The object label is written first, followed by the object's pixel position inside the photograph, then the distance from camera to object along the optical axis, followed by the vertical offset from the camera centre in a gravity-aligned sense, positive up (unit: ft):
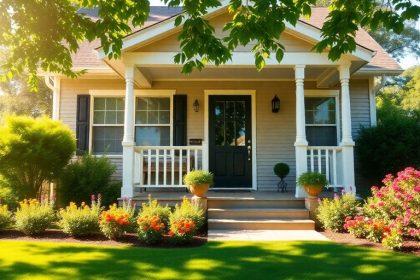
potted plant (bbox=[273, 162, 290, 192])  28.50 +0.19
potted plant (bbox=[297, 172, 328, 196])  22.35 -0.50
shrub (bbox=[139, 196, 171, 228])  20.13 -2.05
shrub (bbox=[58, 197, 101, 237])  19.24 -2.46
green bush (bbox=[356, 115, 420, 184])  27.32 +1.99
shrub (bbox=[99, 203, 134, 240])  18.62 -2.48
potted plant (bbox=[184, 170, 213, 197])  22.12 -0.44
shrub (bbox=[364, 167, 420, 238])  18.76 -1.52
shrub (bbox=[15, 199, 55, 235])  19.72 -2.40
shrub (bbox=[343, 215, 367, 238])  19.25 -2.70
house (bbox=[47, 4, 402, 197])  30.22 +4.90
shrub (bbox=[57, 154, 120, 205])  25.99 -0.60
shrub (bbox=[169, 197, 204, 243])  17.96 -2.39
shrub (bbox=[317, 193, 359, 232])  20.93 -2.07
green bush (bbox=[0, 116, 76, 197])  24.62 +1.44
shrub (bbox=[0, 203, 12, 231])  20.61 -2.45
